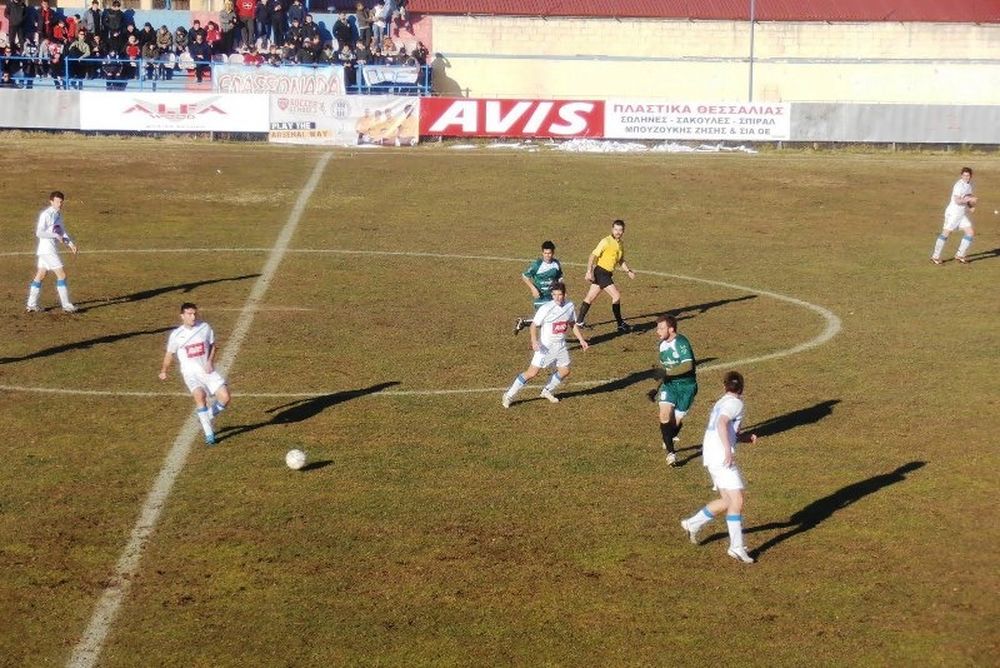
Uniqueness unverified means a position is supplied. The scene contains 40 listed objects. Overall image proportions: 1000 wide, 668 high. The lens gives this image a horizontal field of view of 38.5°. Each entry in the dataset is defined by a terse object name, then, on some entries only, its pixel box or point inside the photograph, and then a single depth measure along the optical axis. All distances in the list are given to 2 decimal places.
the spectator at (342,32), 57.91
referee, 27.69
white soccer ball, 18.92
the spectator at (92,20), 56.00
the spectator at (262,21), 58.19
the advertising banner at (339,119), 53.03
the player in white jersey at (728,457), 16.00
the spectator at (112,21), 55.94
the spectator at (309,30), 56.99
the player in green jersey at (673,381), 19.52
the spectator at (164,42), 56.16
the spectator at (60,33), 55.44
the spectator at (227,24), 57.22
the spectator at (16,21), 54.97
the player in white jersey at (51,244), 28.02
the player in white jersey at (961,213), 34.62
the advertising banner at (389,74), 55.34
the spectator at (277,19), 58.47
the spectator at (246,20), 57.66
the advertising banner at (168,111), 52.31
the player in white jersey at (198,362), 20.23
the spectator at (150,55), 55.62
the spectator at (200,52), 56.03
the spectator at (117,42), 55.38
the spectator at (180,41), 56.56
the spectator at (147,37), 56.00
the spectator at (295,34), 56.53
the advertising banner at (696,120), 53.81
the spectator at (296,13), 57.94
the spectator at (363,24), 59.09
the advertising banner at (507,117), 53.91
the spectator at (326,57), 56.31
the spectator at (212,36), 56.88
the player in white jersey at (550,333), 22.16
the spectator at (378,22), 59.41
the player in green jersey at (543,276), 25.31
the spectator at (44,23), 55.91
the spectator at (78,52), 54.44
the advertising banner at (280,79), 52.91
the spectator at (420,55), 57.23
